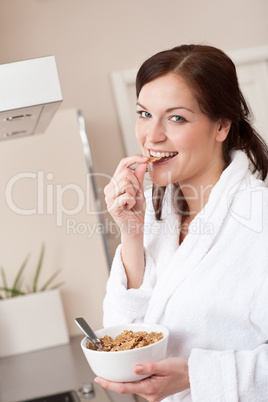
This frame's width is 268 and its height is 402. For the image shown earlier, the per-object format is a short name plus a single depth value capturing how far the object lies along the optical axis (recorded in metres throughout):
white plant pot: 2.34
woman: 1.36
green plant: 2.42
